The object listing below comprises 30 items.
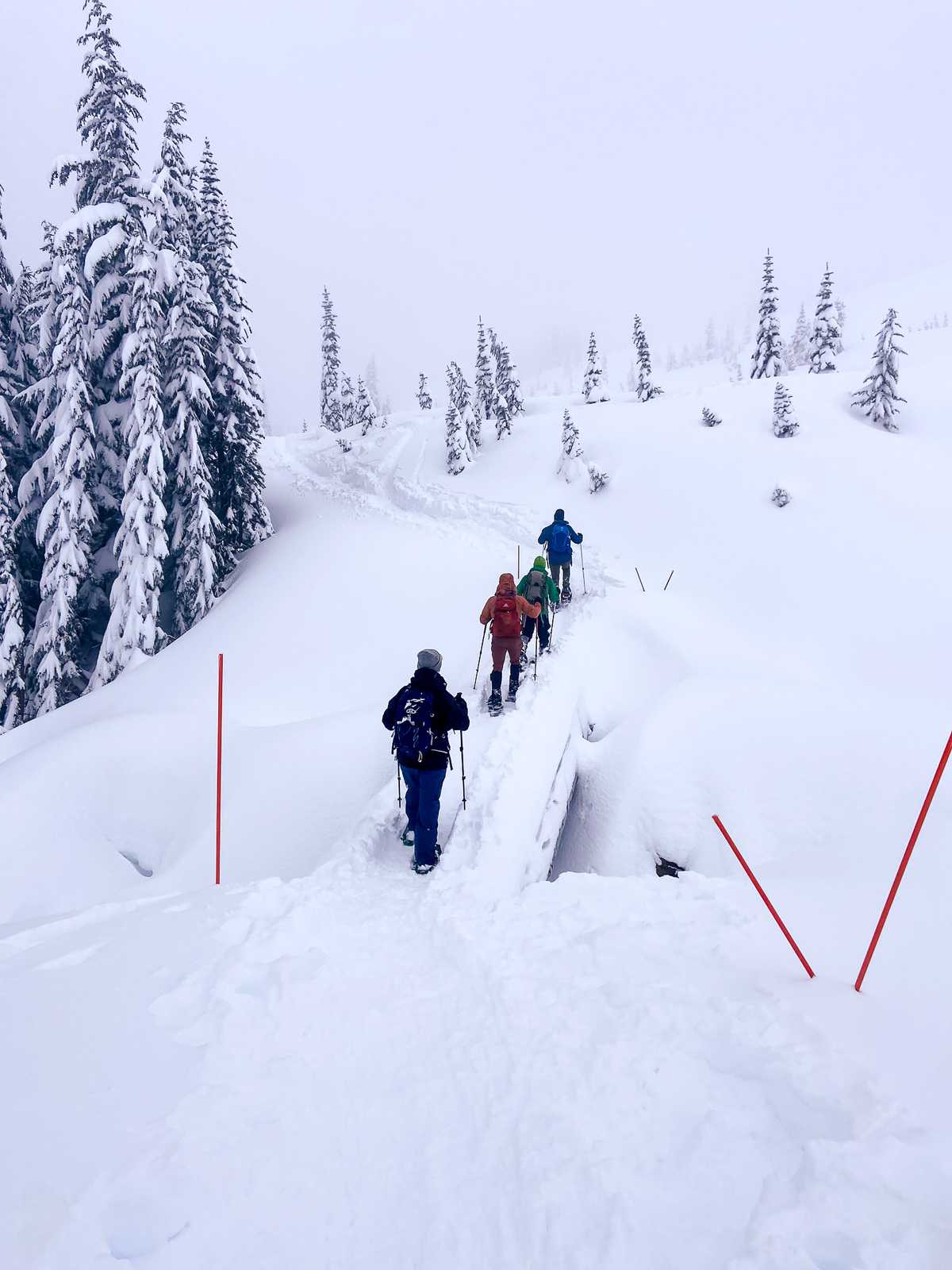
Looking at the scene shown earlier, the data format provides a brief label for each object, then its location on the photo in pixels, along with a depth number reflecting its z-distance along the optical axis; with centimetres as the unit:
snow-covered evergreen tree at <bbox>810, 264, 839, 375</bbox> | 4069
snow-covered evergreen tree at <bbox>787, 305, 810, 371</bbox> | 6706
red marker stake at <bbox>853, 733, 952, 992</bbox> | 355
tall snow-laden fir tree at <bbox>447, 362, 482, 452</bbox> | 3428
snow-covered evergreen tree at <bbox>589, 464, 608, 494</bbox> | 2645
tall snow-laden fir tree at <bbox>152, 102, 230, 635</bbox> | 1888
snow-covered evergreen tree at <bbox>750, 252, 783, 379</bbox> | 4000
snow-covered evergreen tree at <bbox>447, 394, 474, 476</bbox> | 3312
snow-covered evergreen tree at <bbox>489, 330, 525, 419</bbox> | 4275
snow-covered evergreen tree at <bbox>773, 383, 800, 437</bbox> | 2608
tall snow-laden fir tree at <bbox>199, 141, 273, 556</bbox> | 2280
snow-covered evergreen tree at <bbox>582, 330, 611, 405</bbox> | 4228
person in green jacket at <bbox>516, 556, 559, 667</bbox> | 1196
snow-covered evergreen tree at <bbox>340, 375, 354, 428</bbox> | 5875
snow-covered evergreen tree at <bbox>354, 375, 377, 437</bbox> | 4575
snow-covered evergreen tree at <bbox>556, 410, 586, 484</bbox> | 2808
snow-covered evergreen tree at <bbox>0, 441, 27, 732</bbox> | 1811
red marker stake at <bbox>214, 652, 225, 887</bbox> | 616
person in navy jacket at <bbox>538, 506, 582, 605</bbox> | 1459
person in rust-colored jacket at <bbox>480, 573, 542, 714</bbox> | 959
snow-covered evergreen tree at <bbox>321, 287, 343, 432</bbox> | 5538
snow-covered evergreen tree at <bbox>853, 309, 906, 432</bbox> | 2633
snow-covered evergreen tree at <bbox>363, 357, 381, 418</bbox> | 8459
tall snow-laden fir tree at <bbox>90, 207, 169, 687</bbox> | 1748
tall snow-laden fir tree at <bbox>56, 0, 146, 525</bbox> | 1678
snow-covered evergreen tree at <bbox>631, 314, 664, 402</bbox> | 4319
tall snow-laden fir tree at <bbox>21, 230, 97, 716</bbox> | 1766
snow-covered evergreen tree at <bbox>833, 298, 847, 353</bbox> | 4156
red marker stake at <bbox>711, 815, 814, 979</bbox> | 382
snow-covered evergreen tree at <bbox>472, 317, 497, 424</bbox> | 4384
